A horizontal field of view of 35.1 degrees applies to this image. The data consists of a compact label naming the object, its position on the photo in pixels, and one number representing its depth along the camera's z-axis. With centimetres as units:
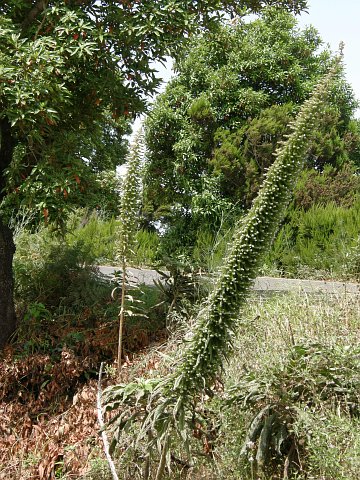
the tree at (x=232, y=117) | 1233
